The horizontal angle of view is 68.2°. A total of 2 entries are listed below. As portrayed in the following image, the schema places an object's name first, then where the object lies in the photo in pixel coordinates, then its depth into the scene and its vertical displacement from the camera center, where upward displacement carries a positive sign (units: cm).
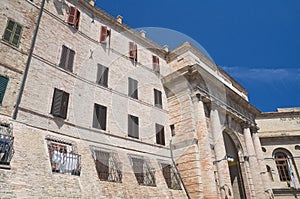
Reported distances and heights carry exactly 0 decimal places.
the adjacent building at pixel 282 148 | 2658 +573
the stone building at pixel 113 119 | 1060 +511
